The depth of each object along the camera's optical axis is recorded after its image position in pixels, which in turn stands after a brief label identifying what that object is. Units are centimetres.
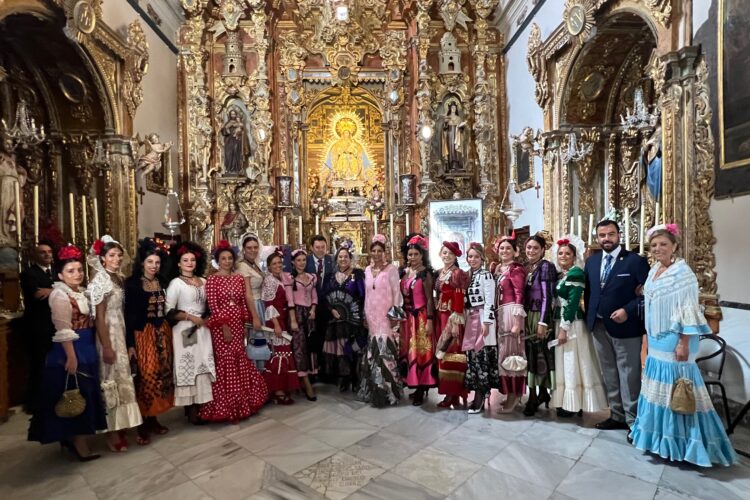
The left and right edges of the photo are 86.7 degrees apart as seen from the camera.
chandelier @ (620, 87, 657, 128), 597
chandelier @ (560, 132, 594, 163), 681
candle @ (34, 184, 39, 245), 391
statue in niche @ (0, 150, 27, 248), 454
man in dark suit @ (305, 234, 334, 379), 485
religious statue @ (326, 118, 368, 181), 1105
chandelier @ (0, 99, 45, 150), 530
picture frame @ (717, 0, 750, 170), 346
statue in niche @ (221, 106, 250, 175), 981
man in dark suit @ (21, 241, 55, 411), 378
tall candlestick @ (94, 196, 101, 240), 428
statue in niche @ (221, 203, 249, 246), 969
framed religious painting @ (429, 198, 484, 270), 816
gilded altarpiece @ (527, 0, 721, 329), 394
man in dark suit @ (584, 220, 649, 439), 341
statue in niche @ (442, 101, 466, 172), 1000
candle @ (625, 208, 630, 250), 540
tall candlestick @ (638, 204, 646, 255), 380
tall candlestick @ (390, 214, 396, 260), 1010
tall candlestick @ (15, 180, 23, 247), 465
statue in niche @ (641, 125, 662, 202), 553
